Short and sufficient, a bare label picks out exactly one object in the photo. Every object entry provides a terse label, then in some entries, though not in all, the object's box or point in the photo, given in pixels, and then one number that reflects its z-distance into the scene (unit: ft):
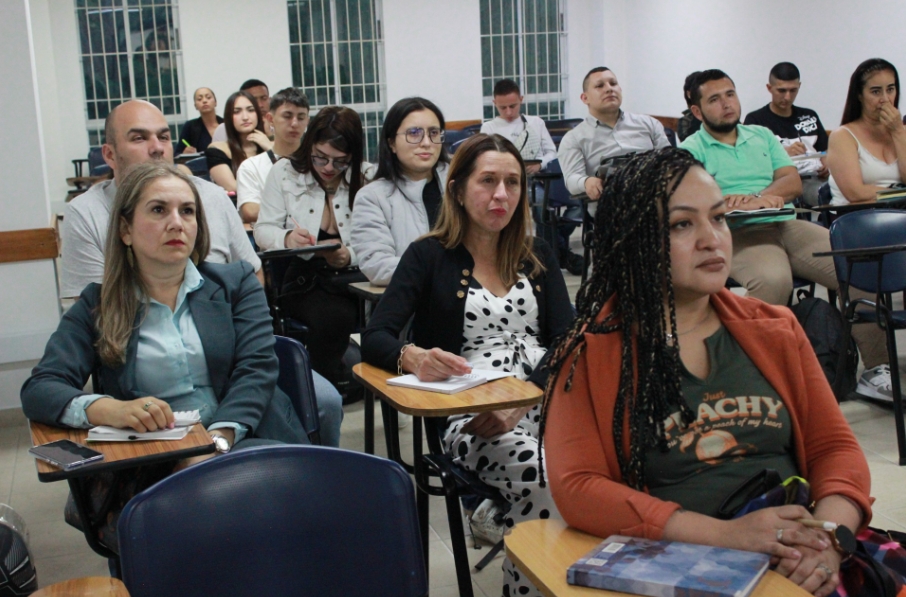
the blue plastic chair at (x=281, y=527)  4.38
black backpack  12.25
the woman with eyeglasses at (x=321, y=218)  12.94
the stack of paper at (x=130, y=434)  6.32
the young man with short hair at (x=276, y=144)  15.16
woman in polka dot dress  8.28
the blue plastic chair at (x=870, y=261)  11.49
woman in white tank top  14.37
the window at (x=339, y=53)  34.27
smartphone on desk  5.78
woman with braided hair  4.74
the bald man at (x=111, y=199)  9.69
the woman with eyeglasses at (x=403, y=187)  11.51
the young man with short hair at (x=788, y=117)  19.61
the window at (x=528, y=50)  35.81
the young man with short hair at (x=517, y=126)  24.70
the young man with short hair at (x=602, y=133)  19.05
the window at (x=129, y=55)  32.86
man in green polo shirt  13.00
